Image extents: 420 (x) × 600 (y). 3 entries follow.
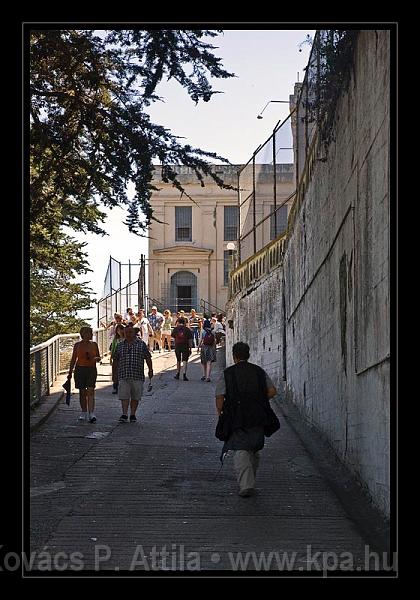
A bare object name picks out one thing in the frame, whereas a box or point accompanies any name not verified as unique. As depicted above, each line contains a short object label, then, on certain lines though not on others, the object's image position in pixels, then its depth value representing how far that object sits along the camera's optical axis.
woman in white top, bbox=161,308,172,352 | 35.22
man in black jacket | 10.14
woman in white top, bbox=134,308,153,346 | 28.55
